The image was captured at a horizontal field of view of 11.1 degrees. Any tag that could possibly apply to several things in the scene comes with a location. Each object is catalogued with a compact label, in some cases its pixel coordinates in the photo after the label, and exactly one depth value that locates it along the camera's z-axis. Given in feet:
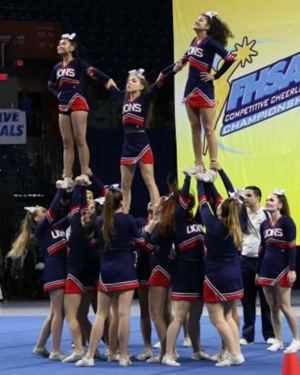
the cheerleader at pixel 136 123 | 47.50
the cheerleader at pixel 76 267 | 45.86
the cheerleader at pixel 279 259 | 49.13
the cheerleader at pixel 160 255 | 45.31
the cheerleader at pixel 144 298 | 47.96
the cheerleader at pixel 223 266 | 43.59
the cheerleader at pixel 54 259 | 46.78
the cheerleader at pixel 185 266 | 44.85
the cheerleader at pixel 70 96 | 47.29
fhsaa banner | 73.03
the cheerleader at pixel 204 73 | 44.43
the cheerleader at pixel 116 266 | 44.18
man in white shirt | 54.05
